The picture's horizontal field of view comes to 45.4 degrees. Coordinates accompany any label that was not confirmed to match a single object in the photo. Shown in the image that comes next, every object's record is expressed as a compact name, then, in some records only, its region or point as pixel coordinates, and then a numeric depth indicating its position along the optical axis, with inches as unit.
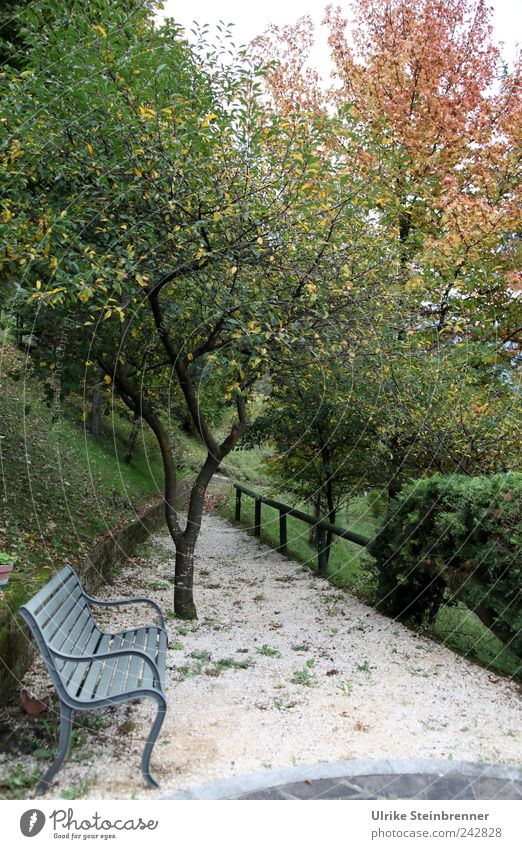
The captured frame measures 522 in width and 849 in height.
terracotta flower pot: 143.0
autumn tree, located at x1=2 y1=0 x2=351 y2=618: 173.0
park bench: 111.3
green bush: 180.1
